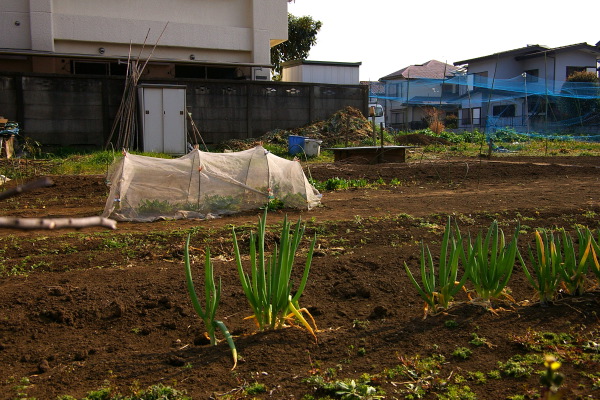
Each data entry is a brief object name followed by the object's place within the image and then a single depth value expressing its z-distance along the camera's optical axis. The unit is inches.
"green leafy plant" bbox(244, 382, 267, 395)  109.0
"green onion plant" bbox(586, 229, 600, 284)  144.7
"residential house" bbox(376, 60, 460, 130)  1226.0
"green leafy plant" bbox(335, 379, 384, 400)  105.5
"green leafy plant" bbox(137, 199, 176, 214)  299.0
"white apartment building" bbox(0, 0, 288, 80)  722.2
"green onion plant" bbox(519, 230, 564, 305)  141.7
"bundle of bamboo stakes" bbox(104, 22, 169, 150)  643.5
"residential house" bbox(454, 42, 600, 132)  1098.1
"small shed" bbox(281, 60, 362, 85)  932.0
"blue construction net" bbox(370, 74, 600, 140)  1047.6
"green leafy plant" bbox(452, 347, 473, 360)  123.1
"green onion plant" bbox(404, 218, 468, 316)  134.0
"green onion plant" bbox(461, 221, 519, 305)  136.6
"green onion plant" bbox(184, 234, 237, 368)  114.5
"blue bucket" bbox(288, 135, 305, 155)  652.0
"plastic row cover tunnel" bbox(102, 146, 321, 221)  298.0
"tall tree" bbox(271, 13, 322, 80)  1262.3
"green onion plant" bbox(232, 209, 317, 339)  122.5
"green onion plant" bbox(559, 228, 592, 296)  143.2
